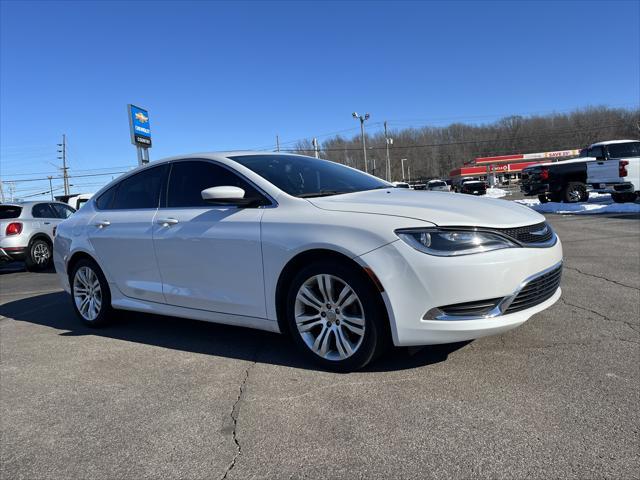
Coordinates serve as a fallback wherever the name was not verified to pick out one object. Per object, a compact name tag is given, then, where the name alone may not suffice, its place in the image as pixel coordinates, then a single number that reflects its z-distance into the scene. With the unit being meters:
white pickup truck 15.30
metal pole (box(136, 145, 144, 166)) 17.65
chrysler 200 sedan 3.00
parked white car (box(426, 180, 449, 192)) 48.77
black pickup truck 17.09
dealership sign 16.62
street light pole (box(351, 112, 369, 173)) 48.72
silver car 10.52
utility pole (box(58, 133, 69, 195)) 67.44
